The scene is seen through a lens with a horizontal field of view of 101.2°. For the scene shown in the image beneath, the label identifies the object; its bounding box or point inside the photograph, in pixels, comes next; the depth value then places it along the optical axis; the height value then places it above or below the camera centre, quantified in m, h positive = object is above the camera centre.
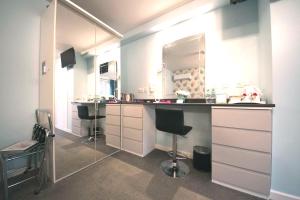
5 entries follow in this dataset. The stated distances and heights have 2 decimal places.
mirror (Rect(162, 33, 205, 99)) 2.14 +0.63
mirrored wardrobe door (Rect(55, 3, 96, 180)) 1.74 +0.13
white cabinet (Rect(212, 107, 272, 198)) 1.26 -0.54
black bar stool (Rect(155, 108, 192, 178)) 1.61 -0.37
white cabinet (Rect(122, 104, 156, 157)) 2.28 -0.55
